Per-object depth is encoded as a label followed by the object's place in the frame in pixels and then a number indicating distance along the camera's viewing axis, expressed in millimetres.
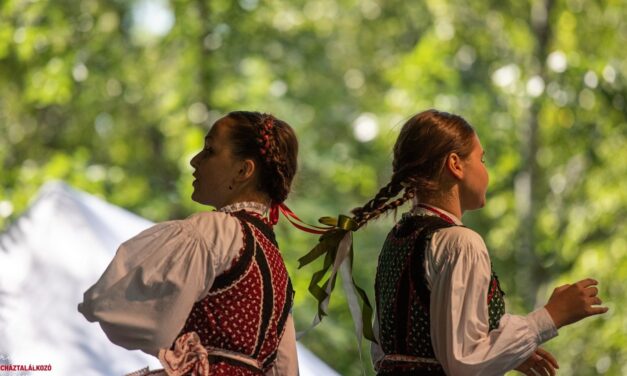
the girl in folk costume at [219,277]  7163
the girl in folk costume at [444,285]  7160
